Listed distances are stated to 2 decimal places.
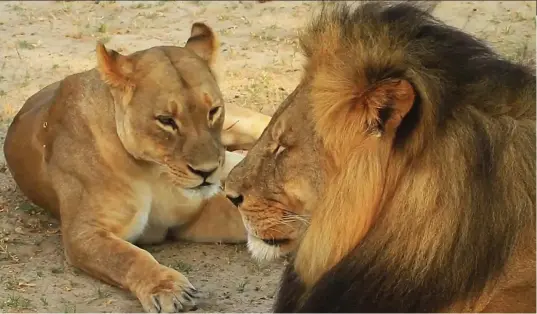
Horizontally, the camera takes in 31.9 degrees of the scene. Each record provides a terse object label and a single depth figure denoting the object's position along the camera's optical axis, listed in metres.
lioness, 3.62
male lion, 2.07
